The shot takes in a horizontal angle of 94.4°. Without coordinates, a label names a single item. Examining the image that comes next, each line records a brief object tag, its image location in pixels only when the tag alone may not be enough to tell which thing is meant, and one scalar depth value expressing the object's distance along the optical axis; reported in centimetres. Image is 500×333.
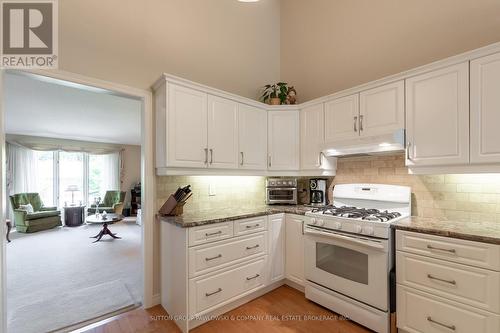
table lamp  720
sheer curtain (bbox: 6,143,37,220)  625
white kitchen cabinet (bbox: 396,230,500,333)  151
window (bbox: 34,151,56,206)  676
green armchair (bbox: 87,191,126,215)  733
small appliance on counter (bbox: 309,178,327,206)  298
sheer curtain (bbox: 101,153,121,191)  806
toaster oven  308
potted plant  318
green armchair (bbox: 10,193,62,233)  569
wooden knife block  232
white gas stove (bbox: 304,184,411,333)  192
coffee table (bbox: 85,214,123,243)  515
